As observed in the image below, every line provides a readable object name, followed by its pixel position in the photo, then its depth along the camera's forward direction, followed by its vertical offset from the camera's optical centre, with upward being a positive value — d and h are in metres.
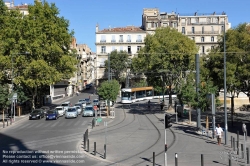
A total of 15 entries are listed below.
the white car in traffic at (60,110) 44.61 -3.29
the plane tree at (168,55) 41.25 +3.85
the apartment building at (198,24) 92.31 +17.28
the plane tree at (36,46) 44.19 +5.49
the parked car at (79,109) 44.22 -3.17
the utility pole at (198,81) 28.56 +0.36
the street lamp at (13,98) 37.44 -1.31
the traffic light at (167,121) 17.01 -1.84
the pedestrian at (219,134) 21.78 -3.22
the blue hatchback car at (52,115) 39.84 -3.47
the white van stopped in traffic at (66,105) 48.66 -2.89
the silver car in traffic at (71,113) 40.91 -3.34
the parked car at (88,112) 42.56 -3.34
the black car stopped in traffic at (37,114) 40.75 -3.45
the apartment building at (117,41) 89.31 +12.16
